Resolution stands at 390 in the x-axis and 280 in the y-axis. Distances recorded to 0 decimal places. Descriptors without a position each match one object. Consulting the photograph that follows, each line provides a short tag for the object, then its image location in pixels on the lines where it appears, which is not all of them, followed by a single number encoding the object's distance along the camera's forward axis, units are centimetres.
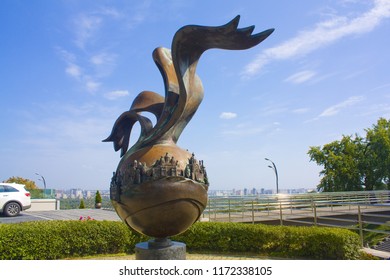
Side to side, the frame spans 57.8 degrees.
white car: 1605
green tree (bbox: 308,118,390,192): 3394
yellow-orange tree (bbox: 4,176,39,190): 4928
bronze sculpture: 531
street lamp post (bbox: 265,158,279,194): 3029
